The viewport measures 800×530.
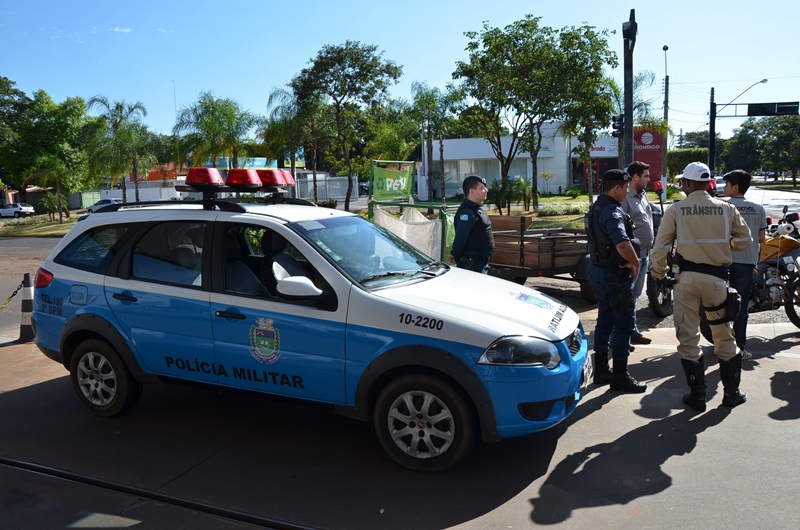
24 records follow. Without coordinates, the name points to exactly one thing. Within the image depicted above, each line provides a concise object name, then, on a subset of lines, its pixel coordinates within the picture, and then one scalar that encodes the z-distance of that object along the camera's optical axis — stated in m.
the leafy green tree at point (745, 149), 82.25
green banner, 11.30
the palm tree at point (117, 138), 35.69
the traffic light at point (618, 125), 18.33
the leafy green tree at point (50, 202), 43.28
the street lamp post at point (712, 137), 34.44
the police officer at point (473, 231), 7.21
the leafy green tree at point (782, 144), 69.00
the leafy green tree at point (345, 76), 33.81
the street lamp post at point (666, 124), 35.69
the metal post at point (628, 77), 14.16
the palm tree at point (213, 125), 36.31
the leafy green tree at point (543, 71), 27.28
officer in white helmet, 5.41
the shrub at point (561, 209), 32.34
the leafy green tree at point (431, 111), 37.00
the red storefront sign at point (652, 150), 46.84
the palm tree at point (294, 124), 35.19
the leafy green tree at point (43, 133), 59.00
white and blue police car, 4.32
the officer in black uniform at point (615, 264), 5.81
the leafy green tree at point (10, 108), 58.75
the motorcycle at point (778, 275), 7.47
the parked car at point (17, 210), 60.41
